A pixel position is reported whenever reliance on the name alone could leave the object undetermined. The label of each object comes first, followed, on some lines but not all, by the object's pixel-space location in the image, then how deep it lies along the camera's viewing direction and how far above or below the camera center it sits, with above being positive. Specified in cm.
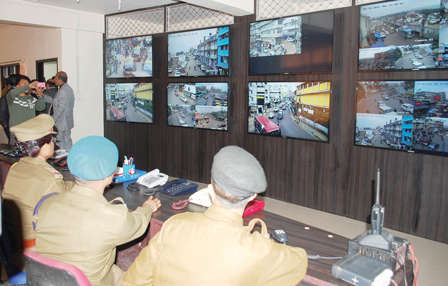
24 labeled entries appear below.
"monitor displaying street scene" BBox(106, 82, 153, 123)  639 -6
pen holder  313 -63
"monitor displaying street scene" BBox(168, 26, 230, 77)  527 +74
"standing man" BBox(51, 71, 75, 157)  625 -23
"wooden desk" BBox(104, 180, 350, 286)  151 -72
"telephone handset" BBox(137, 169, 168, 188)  282 -66
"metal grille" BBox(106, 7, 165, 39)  677 +151
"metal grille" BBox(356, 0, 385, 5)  410 +119
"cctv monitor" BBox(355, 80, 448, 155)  350 -12
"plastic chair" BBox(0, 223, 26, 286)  186 -94
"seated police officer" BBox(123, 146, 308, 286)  115 -50
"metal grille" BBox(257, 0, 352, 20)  486 +132
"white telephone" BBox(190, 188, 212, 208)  237 -67
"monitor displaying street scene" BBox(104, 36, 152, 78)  630 +78
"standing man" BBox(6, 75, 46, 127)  583 -11
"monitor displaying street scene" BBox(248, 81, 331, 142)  436 -10
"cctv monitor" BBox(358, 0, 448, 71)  344 +71
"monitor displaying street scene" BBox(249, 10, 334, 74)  424 +73
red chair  128 -65
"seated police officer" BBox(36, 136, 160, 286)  153 -54
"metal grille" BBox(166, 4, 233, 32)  579 +146
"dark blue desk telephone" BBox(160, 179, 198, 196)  262 -67
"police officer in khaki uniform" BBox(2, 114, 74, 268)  205 -57
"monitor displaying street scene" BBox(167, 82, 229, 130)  537 -8
